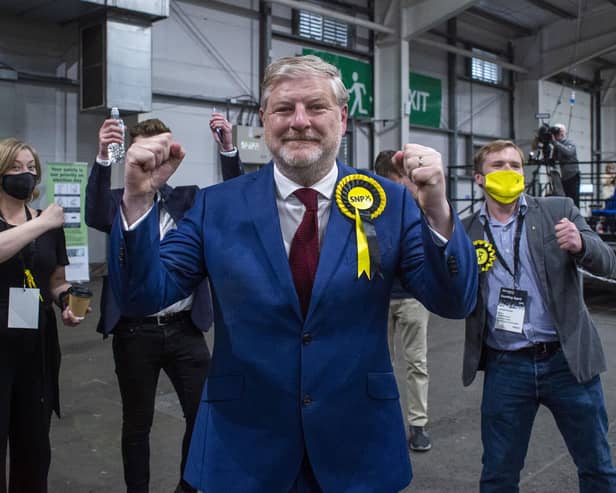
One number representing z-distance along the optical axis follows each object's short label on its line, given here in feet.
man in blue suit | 5.13
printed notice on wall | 29.61
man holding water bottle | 9.57
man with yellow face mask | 7.86
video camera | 26.46
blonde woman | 8.54
